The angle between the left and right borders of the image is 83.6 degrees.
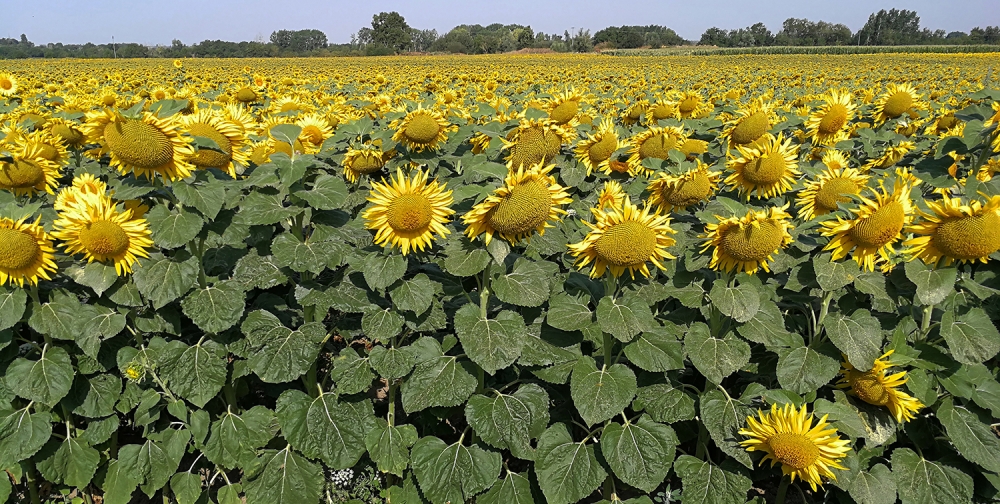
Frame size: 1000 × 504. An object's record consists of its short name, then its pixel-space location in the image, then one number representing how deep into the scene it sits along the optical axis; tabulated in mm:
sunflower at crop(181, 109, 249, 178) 2660
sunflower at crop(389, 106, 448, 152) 3727
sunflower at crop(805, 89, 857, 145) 4426
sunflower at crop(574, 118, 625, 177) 3988
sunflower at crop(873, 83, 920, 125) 4805
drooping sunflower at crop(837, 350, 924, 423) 2494
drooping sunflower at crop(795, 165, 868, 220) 2951
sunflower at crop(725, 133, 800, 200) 3152
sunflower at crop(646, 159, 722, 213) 3191
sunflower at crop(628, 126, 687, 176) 4031
